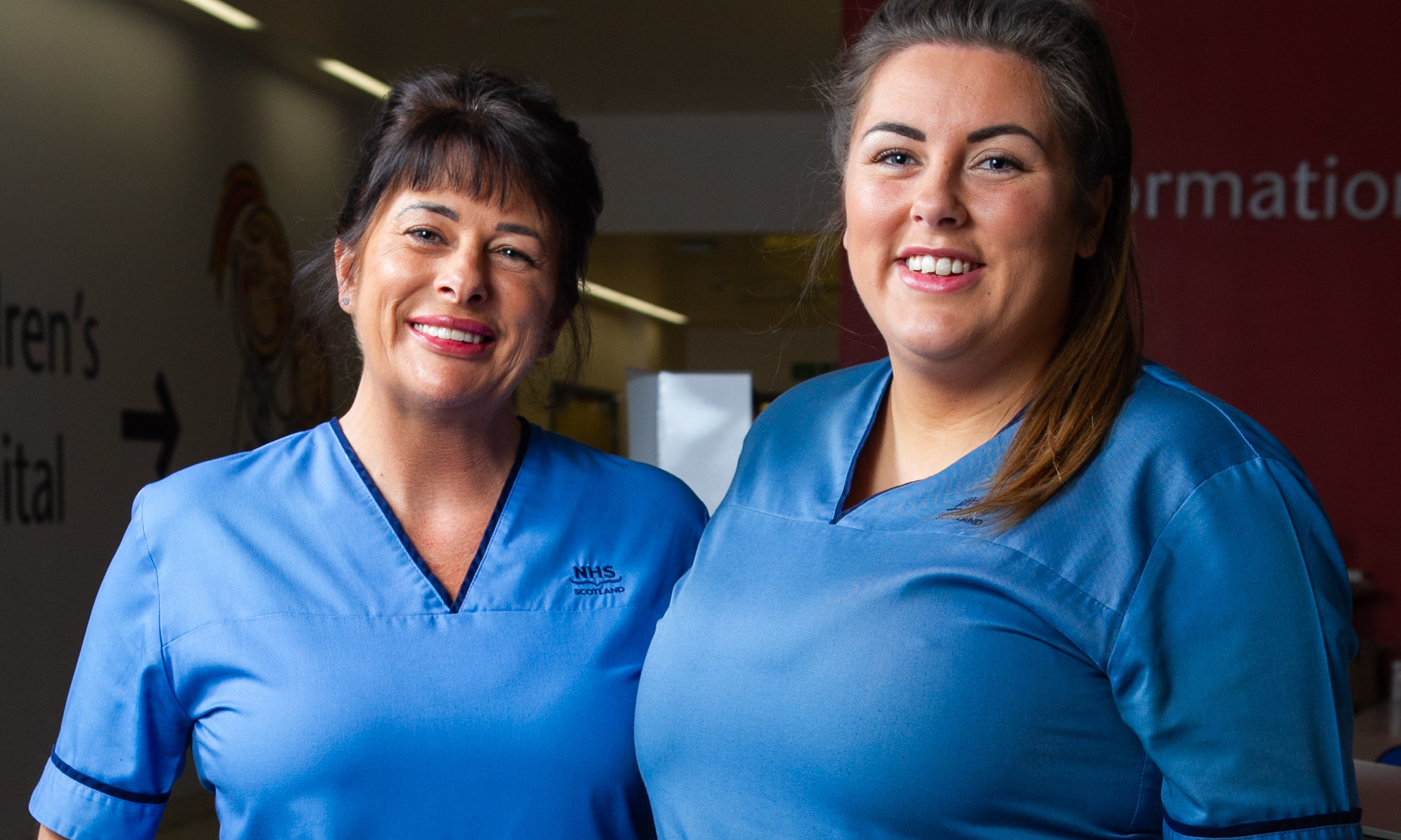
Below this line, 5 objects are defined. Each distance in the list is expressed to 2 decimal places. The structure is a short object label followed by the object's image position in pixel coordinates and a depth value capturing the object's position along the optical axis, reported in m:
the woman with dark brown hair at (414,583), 1.30
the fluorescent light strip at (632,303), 11.24
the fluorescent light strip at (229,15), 5.41
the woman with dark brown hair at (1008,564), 0.96
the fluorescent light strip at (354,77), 6.55
